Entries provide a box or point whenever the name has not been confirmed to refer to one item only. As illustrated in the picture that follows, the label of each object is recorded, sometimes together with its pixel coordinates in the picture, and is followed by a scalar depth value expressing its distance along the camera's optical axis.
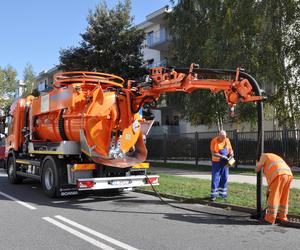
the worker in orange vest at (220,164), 9.91
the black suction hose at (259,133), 8.32
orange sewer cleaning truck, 9.74
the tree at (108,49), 26.30
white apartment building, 35.69
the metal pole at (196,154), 22.46
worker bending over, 7.53
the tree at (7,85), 48.97
